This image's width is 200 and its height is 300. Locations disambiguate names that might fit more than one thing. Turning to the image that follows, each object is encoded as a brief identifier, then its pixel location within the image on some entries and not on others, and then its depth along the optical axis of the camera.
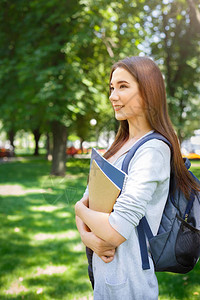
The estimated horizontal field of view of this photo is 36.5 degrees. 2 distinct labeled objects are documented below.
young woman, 1.20
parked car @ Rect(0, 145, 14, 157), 30.17
